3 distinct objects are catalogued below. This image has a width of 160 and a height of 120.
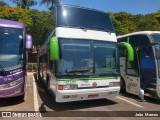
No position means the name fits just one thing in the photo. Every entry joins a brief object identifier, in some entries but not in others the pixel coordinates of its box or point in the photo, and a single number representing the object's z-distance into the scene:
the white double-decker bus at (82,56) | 4.18
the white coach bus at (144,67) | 5.08
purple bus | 4.49
